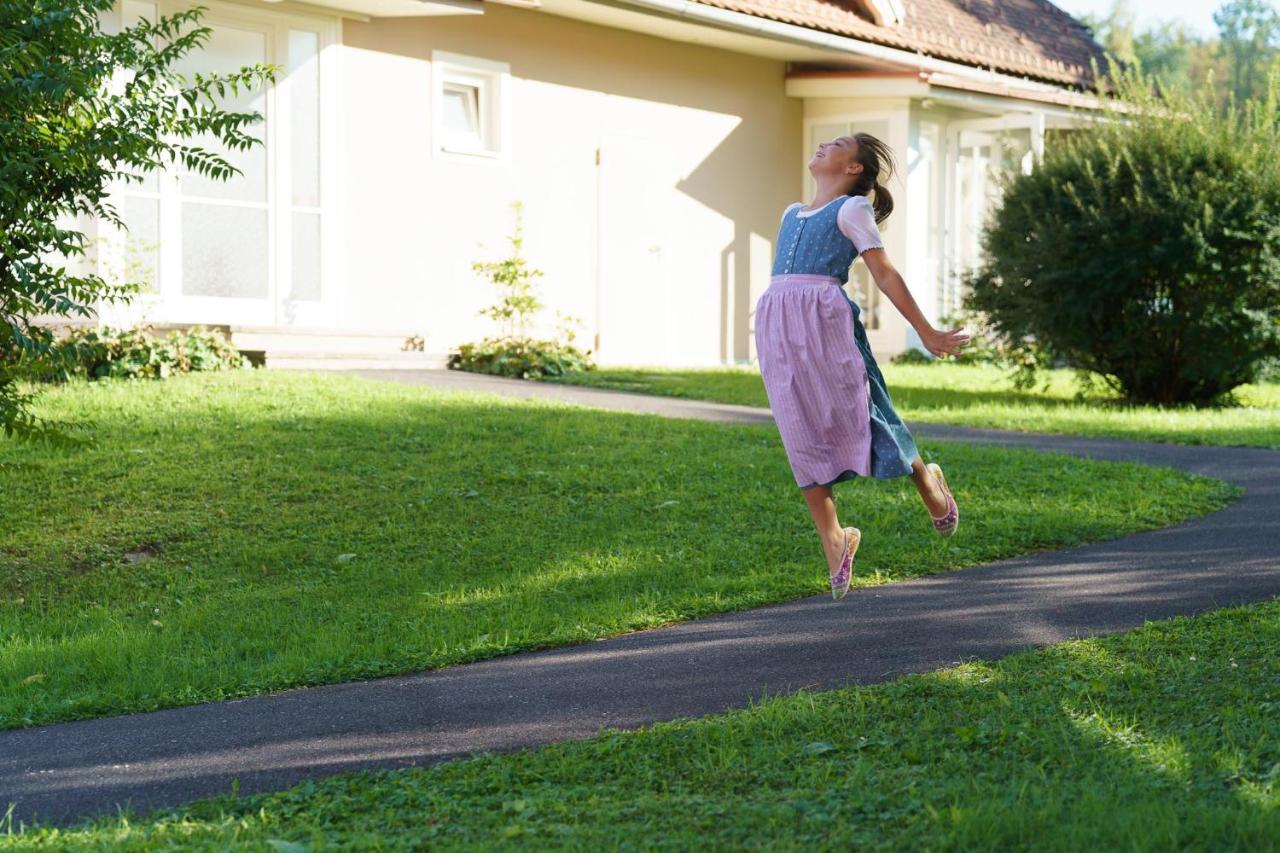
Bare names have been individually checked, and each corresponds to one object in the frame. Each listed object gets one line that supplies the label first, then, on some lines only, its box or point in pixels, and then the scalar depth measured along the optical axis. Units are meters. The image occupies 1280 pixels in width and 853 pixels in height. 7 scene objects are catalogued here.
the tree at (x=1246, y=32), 93.06
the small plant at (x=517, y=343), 14.33
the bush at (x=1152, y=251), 12.97
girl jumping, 5.71
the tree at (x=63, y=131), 6.68
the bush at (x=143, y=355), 11.77
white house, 13.88
